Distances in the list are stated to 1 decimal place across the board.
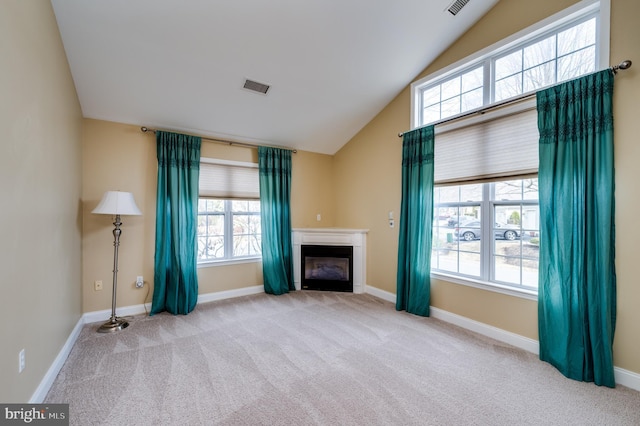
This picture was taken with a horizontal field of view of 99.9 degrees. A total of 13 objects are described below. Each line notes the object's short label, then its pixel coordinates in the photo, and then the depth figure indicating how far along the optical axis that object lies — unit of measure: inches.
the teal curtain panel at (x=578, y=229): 81.4
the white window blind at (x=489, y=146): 102.2
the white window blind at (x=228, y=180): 156.6
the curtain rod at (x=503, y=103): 79.7
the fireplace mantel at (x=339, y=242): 171.3
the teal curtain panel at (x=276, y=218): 167.6
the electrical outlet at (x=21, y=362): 61.8
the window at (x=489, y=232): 104.6
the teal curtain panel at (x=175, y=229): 135.8
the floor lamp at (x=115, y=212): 110.9
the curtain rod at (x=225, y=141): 137.2
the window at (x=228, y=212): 157.3
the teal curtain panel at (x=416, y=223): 131.7
